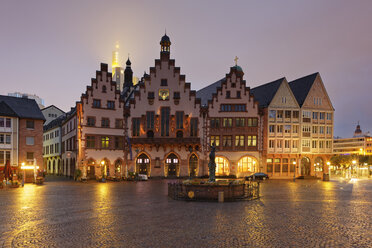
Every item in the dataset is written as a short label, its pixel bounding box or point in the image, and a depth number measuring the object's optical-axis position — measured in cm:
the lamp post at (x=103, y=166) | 5344
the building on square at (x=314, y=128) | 6056
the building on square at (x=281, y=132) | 5862
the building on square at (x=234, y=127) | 5759
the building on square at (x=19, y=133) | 5134
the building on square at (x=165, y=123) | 5616
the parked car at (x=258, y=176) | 5468
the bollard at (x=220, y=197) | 2414
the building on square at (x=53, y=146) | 6981
